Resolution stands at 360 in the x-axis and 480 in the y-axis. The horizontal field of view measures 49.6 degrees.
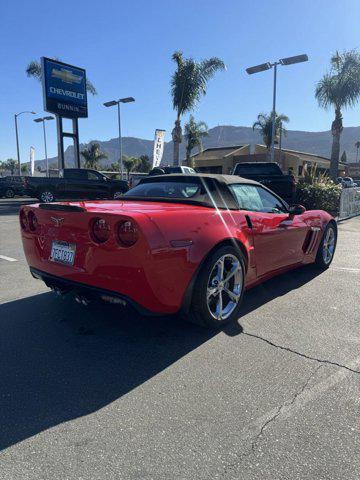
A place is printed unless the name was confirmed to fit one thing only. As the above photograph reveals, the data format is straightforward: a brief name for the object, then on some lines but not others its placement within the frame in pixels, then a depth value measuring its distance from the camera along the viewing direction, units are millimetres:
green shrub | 12703
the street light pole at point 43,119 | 39844
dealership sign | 20125
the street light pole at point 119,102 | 27302
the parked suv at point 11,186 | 25734
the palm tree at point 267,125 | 42375
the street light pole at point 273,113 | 19031
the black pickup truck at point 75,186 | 17922
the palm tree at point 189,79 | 25203
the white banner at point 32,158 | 49069
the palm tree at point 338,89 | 23391
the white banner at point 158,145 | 30781
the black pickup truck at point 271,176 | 10828
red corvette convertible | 2883
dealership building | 44406
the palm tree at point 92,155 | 59656
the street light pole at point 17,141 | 39625
